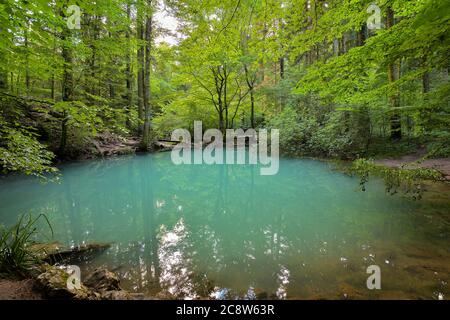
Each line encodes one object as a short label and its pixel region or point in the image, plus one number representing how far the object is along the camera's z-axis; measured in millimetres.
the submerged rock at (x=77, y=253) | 3408
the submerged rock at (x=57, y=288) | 2273
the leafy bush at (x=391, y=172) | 4018
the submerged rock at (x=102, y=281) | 2645
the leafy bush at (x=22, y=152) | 3369
